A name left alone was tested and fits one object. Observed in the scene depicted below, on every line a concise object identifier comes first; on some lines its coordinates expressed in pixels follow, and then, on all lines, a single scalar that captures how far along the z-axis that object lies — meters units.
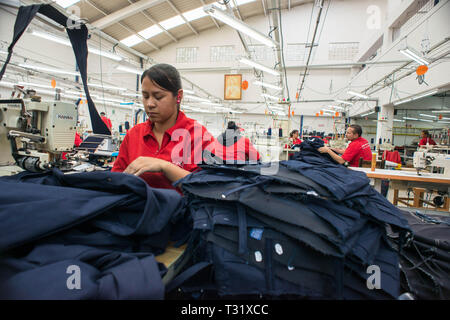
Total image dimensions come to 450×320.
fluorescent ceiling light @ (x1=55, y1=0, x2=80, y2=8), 7.28
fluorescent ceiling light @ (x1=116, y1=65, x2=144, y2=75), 5.97
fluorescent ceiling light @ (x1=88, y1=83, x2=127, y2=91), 8.26
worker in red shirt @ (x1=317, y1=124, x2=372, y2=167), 3.82
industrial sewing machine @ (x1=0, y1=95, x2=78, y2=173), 1.41
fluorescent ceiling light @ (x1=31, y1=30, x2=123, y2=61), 4.66
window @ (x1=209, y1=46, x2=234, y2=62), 13.91
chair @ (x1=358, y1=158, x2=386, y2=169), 3.77
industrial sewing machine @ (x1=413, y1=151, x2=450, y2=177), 2.96
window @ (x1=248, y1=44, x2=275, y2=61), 12.83
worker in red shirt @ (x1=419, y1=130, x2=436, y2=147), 6.84
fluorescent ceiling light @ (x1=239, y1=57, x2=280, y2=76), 5.51
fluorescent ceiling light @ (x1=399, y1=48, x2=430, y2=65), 4.29
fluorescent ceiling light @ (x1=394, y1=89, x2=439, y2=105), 5.87
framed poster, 10.70
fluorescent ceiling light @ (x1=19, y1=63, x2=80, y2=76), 6.55
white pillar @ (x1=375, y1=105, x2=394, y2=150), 8.38
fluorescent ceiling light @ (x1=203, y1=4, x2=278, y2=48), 3.44
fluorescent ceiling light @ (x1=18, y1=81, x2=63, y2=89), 8.22
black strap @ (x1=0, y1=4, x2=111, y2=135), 1.60
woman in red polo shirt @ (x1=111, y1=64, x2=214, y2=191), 0.91
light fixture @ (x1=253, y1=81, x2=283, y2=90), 7.16
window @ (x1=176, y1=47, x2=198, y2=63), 14.44
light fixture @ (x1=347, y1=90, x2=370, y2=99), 7.32
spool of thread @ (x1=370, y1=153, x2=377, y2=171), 3.20
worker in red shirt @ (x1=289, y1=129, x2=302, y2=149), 7.75
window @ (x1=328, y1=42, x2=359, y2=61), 12.57
